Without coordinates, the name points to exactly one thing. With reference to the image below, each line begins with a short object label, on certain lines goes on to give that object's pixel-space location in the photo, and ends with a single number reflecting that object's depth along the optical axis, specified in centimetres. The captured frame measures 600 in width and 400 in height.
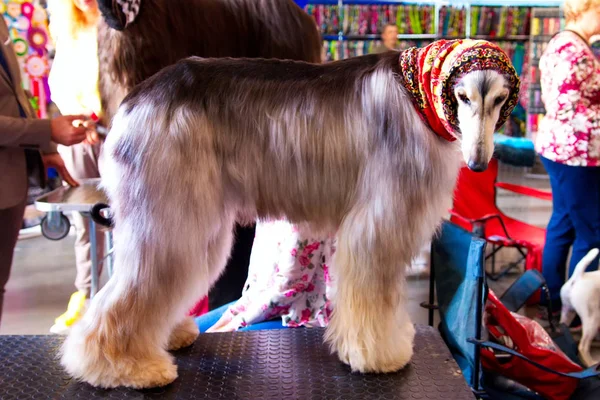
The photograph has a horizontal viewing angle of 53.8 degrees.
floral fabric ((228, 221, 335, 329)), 153
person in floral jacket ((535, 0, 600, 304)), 249
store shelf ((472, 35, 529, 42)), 581
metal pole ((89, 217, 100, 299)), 246
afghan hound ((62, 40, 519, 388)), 106
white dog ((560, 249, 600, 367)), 241
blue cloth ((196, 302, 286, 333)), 186
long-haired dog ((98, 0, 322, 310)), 138
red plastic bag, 171
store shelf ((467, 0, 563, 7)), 582
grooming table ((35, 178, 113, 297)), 200
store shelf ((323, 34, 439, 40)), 572
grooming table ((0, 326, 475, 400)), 117
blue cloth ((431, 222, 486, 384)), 141
